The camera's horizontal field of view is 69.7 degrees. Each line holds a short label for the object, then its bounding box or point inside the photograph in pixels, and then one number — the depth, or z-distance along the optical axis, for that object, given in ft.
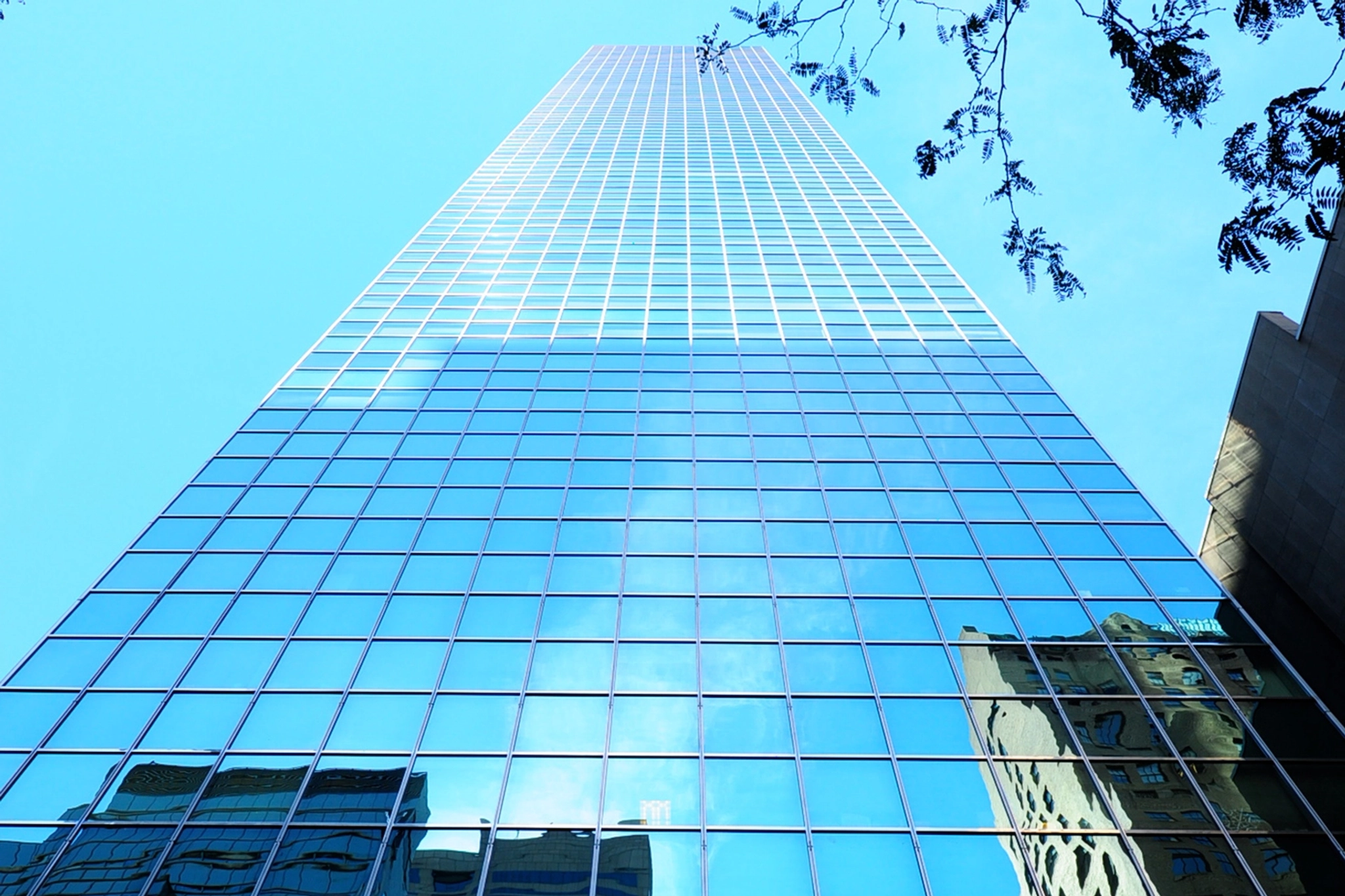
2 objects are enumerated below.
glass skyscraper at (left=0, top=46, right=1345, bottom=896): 50.72
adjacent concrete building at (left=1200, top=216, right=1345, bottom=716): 76.23
